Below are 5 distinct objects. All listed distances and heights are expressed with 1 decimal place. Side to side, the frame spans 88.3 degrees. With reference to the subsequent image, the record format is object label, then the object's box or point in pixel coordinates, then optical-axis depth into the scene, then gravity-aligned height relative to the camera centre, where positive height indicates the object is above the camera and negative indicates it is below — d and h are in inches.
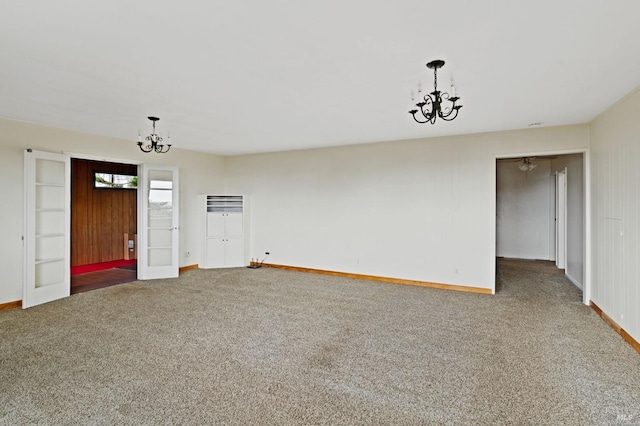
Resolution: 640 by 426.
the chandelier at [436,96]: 103.5 +47.0
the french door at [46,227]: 174.4 -6.6
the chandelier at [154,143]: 171.2 +50.0
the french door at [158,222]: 237.5 -5.0
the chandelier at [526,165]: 296.1 +46.3
